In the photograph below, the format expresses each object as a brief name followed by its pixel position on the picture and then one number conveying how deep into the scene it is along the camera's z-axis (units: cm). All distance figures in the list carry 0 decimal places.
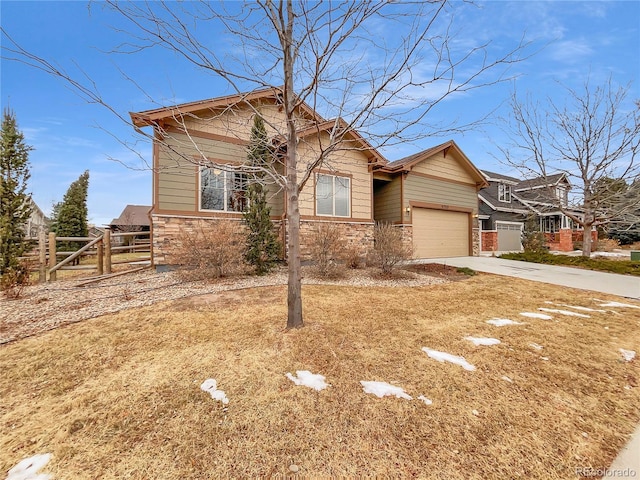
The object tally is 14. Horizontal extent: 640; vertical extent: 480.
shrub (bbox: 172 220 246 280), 711
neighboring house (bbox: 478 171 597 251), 2008
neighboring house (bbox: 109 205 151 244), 2608
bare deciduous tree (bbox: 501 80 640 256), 1107
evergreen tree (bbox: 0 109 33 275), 738
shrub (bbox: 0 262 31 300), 568
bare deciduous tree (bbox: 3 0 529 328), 302
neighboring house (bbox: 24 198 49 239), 2700
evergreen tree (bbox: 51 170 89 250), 1544
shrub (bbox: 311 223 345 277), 816
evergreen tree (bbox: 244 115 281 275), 816
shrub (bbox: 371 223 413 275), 803
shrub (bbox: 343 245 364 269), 934
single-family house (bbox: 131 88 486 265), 833
